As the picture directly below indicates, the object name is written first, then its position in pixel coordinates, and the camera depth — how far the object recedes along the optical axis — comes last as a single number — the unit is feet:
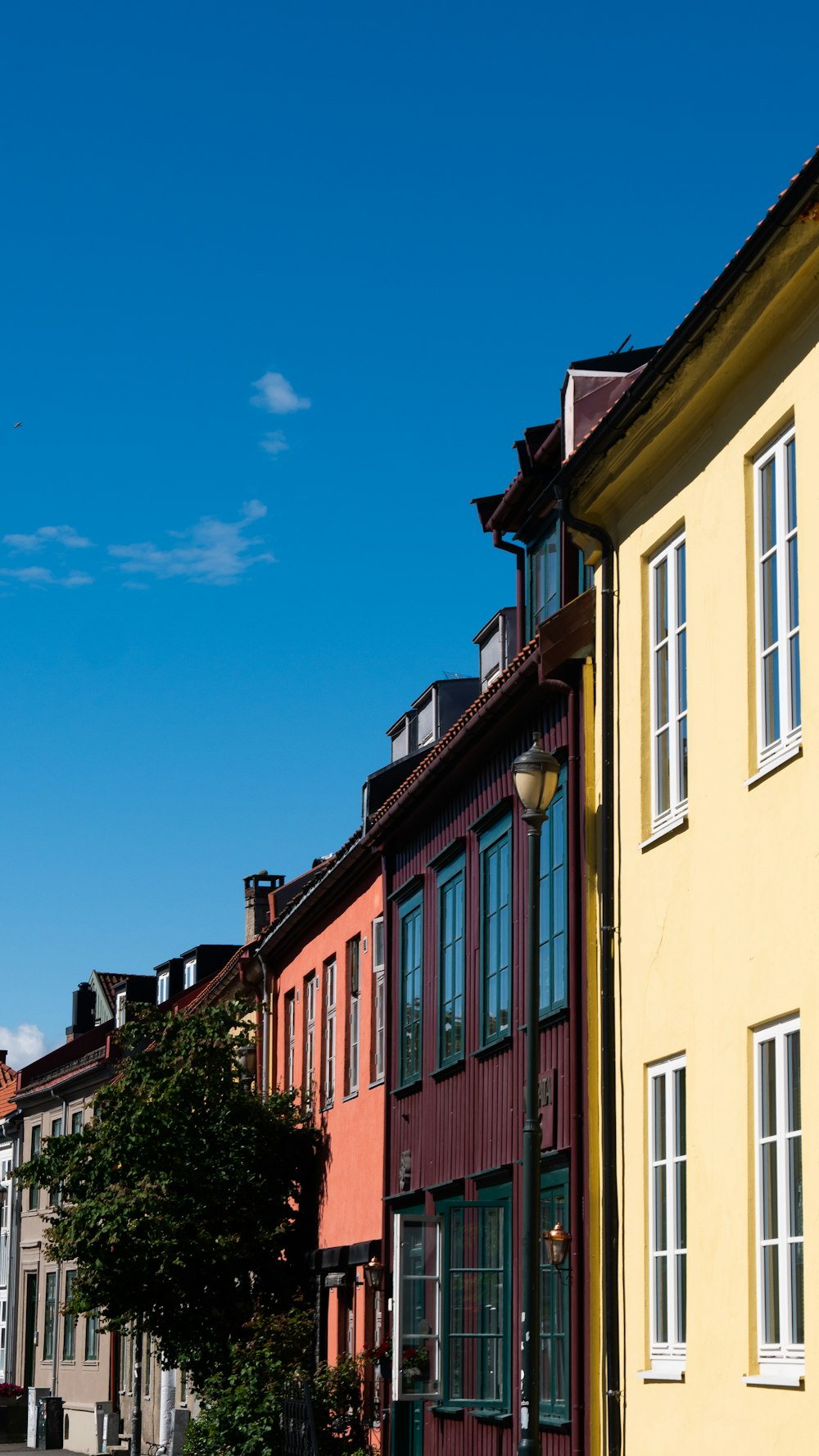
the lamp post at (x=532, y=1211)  42.16
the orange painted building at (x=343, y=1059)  77.61
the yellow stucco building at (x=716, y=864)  34.86
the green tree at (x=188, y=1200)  85.97
